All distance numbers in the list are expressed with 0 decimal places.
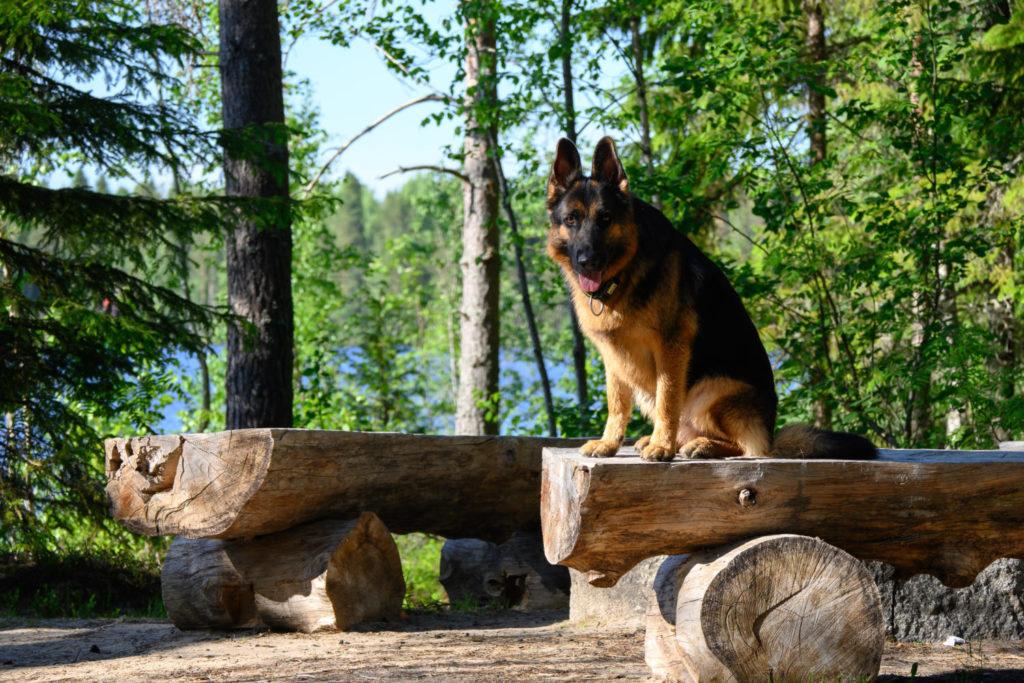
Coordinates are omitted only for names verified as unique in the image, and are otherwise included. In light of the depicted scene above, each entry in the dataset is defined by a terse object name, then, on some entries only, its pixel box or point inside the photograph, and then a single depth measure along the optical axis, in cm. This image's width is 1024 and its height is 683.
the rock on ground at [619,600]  617
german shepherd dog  455
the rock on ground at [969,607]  559
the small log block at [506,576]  736
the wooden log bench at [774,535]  398
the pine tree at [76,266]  771
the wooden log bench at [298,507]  568
